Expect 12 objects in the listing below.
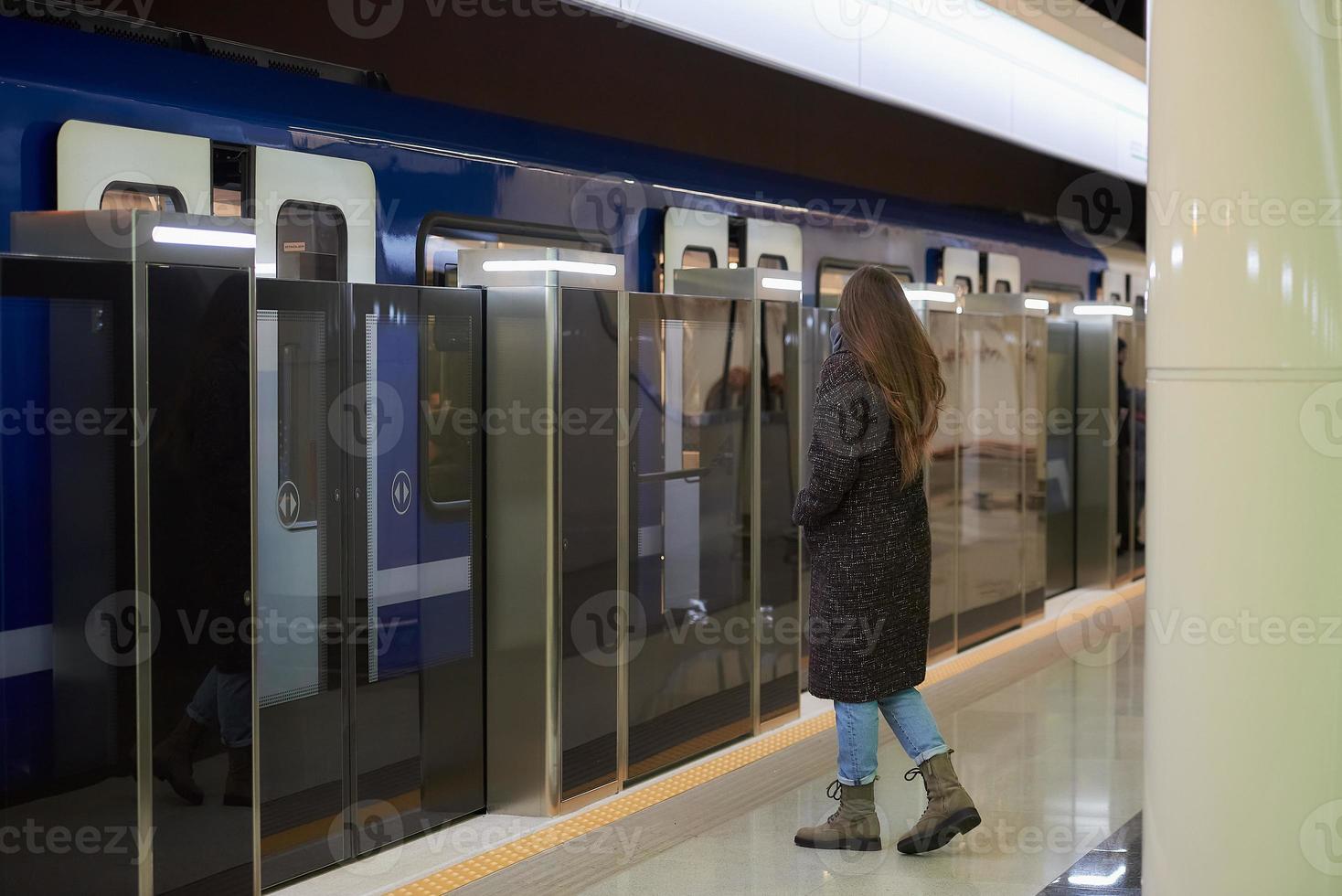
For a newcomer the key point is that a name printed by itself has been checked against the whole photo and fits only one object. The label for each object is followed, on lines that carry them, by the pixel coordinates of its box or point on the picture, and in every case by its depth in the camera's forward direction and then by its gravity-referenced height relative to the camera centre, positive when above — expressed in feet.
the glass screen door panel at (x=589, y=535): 14.34 -1.39
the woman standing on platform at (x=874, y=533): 12.33 -1.18
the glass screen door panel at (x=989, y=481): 23.29 -1.33
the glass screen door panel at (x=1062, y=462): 29.17 -1.22
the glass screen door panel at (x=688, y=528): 15.57 -1.47
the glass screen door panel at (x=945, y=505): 22.30 -1.65
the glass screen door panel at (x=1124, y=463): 30.22 -1.27
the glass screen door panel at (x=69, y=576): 9.84 -1.26
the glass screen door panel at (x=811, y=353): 19.36 +0.79
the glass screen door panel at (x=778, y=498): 17.65 -1.22
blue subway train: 10.07 +0.19
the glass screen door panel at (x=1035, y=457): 25.12 -0.96
